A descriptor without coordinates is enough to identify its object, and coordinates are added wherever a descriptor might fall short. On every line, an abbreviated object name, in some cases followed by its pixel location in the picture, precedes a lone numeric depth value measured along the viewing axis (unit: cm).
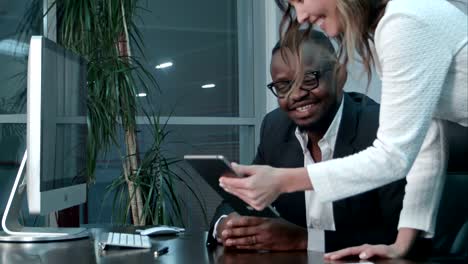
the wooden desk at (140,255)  146
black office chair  154
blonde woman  123
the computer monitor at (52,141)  171
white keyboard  165
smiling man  185
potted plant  353
